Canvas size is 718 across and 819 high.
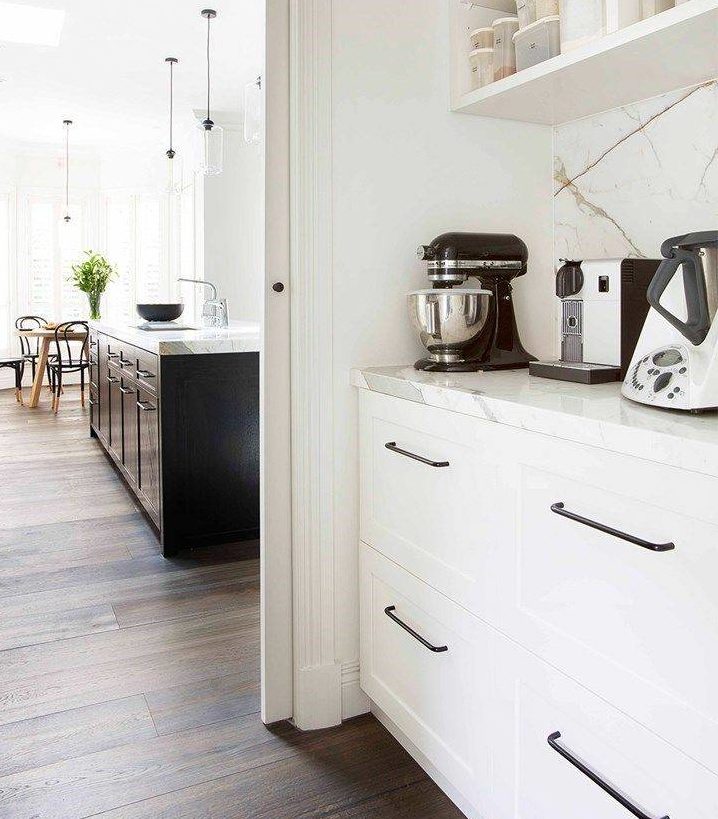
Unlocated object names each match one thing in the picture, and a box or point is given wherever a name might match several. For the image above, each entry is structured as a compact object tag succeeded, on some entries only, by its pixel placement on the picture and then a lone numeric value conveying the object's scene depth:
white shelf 1.33
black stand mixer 1.76
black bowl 4.55
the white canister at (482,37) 1.84
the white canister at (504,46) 1.82
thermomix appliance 1.13
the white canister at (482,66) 1.85
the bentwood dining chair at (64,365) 7.39
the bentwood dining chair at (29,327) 8.64
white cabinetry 0.98
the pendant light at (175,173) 7.36
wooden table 7.39
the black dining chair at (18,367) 7.74
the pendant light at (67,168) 7.57
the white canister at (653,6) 1.42
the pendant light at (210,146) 3.89
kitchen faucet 4.27
